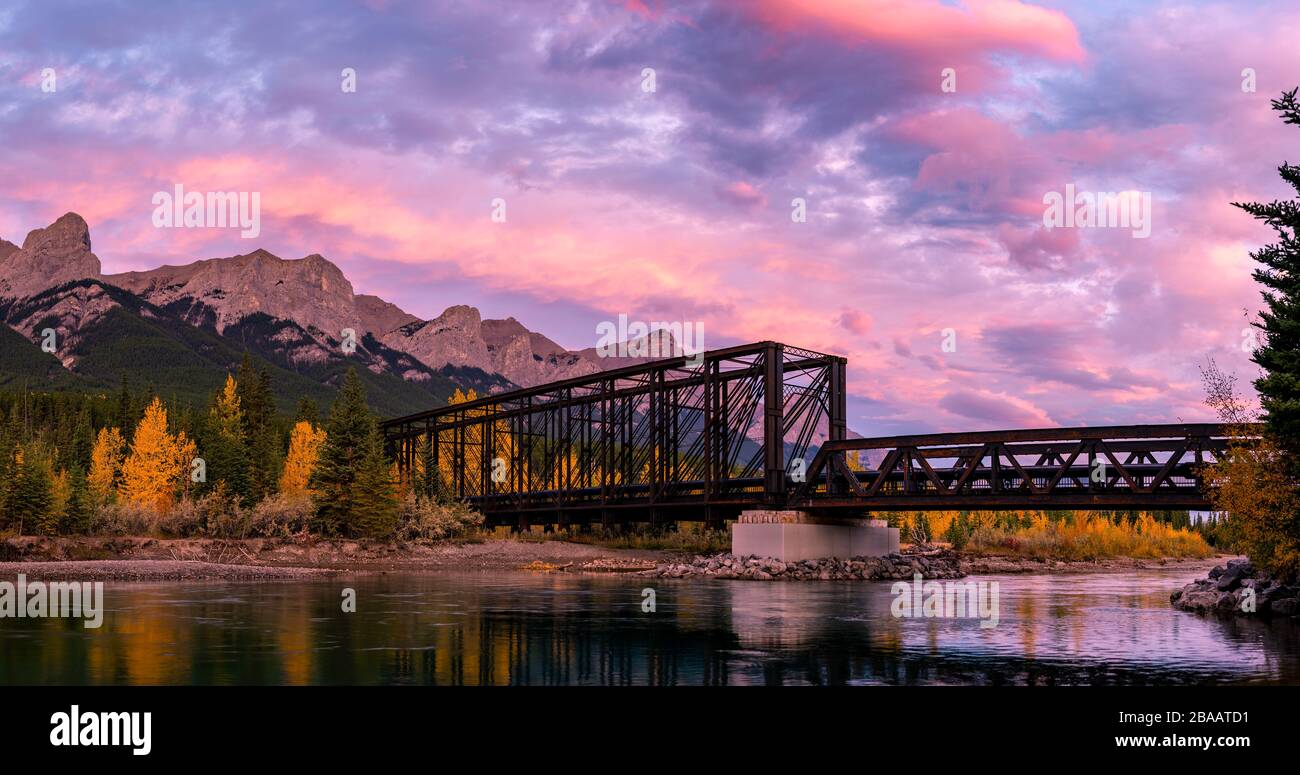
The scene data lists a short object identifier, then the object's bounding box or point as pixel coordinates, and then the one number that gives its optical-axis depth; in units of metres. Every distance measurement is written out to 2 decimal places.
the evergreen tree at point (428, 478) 98.94
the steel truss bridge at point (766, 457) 57.56
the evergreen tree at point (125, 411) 140.00
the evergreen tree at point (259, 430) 95.19
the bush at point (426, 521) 85.38
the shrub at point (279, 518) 78.44
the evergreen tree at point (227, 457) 86.94
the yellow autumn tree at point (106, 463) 95.62
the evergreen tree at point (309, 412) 137.50
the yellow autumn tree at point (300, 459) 100.75
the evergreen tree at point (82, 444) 126.45
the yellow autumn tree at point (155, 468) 90.00
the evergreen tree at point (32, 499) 68.31
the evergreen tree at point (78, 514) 71.25
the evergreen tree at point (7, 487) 68.12
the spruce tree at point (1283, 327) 31.59
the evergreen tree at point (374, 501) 79.69
